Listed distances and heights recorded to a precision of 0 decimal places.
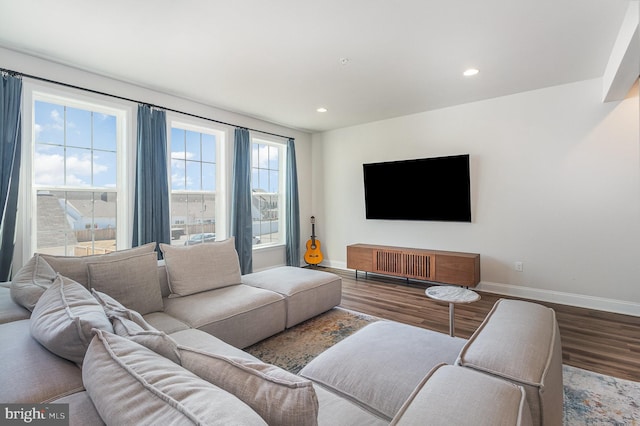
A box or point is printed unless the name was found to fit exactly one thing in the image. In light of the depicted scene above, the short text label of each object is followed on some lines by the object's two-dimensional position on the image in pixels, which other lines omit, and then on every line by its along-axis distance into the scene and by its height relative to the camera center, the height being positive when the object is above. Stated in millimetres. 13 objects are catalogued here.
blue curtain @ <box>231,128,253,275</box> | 4578 +208
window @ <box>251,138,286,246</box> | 5191 +431
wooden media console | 3953 -696
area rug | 1759 -1140
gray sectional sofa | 728 -532
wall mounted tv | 4285 +363
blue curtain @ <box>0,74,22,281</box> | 2654 +470
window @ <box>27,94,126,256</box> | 3041 +437
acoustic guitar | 5730 -701
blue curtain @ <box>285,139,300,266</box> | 5508 +164
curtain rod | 2736 +1326
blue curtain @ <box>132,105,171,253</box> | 3516 +411
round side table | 2291 -630
